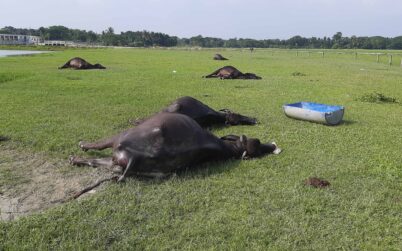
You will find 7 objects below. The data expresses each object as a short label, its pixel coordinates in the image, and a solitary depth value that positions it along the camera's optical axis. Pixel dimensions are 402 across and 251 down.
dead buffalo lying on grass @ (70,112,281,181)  5.53
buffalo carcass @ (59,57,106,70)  22.34
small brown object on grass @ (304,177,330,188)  5.52
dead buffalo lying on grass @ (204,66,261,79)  18.25
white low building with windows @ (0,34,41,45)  124.03
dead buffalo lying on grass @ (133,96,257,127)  8.04
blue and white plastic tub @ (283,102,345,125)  8.96
